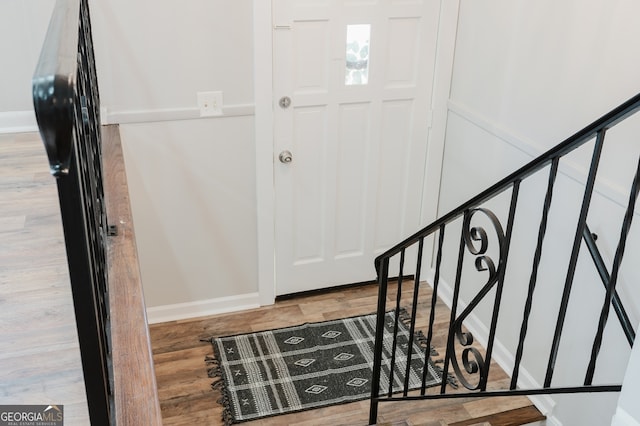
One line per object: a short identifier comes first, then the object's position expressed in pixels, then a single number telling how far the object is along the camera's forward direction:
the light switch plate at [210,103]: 3.39
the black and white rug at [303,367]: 3.22
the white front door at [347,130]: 3.50
